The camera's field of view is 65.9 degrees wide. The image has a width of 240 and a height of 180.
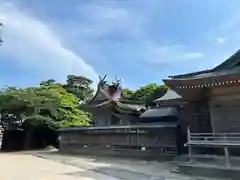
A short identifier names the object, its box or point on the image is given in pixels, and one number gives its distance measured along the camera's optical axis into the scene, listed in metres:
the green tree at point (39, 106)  15.09
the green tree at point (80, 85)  37.34
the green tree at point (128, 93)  31.11
